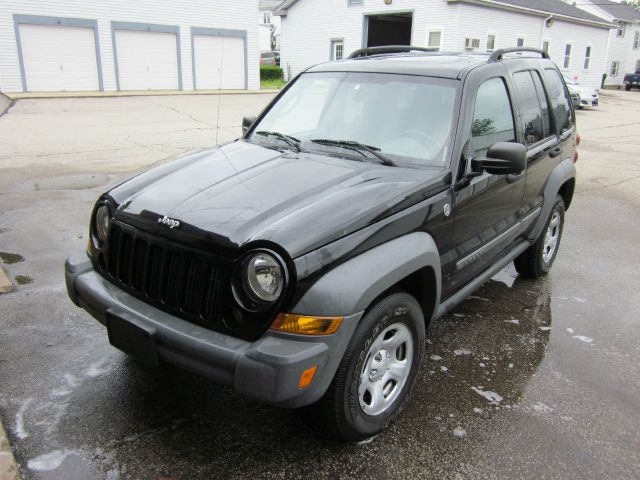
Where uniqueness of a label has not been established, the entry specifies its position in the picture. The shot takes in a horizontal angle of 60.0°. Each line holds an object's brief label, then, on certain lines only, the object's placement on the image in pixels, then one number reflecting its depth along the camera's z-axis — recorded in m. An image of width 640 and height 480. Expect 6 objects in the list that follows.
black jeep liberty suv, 2.38
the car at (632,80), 40.25
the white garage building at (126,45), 22.33
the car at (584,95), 22.73
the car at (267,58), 41.22
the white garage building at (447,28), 25.98
